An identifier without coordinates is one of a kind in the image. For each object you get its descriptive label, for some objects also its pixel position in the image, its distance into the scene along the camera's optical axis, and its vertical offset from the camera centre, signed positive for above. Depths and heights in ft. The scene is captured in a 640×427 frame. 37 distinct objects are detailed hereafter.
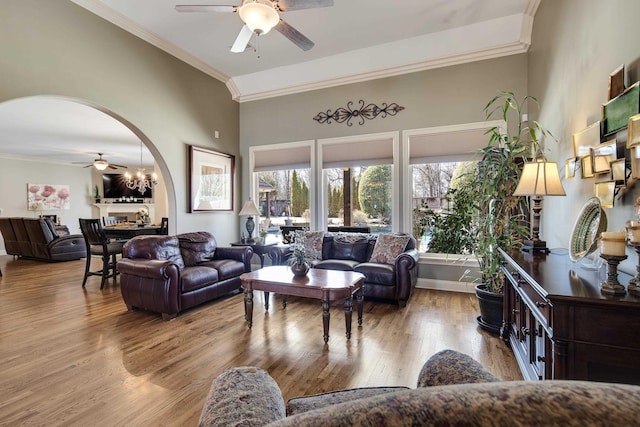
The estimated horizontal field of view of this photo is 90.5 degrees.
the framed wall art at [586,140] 6.72 +1.63
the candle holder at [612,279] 4.23 -0.93
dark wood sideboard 4.00 -1.58
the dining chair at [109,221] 26.21 -0.71
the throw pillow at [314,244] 15.81 -1.64
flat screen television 37.65 +3.04
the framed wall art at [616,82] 5.77 +2.41
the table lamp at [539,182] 7.32 +0.69
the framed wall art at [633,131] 5.09 +1.31
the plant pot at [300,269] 10.83 -1.95
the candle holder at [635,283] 4.11 -0.97
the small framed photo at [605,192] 6.01 +0.38
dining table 19.36 -1.14
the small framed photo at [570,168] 7.99 +1.14
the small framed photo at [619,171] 5.60 +0.72
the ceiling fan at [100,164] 27.13 +4.16
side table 16.79 -1.88
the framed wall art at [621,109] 5.28 +1.84
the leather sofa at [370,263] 12.90 -2.31
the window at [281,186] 18.47 +1.60
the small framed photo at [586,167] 6.87 +1.00
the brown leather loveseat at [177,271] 11.50 -2.34
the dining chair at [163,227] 20.40 -0.96
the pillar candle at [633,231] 4.10 -0.27
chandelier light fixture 24.54 +2.89
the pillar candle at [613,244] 4.39 -0.46
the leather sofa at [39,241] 23.44 -2.17
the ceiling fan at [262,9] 8.73 +5.72
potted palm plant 9.99 -0.30
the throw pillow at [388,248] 14.33 -1.66
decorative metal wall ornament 16.17 +5.25
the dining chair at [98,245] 16.34 -1.73
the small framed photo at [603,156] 5.99 +1.10
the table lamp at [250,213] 17.34 -0.05
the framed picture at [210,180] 16.42 +1.78
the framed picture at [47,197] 31.45 +1.60
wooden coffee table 9.50 -2.31
